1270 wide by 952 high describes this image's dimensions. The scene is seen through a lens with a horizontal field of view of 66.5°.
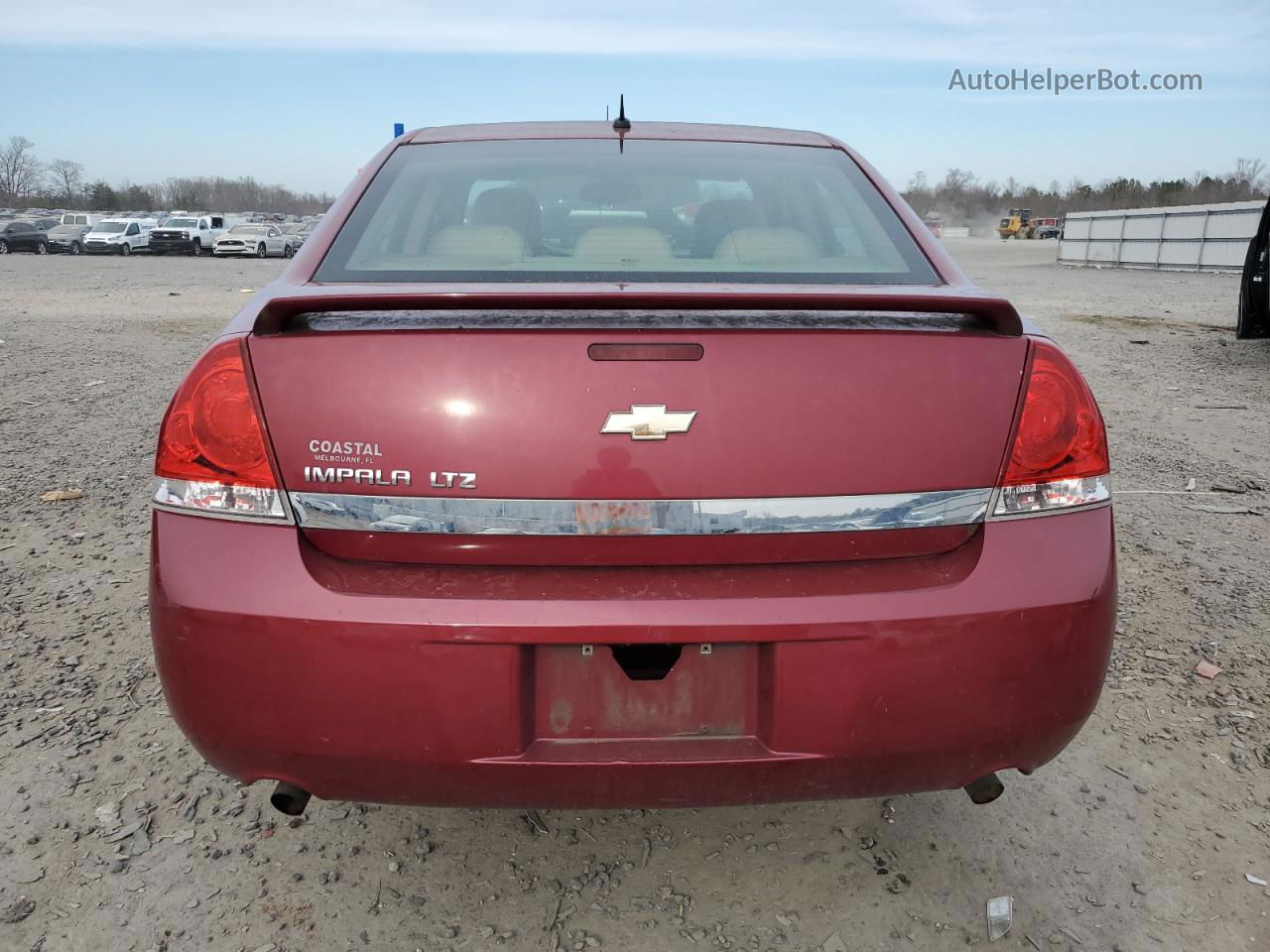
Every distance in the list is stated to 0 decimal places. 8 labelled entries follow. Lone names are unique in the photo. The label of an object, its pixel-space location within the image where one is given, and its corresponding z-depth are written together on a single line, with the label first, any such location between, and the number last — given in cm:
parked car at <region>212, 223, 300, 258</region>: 3547
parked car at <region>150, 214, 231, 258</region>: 3719
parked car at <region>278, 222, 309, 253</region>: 3903
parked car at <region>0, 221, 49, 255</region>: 3766
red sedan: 160
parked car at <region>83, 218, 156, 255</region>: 3769
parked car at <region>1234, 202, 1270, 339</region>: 921
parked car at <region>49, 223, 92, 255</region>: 3888
